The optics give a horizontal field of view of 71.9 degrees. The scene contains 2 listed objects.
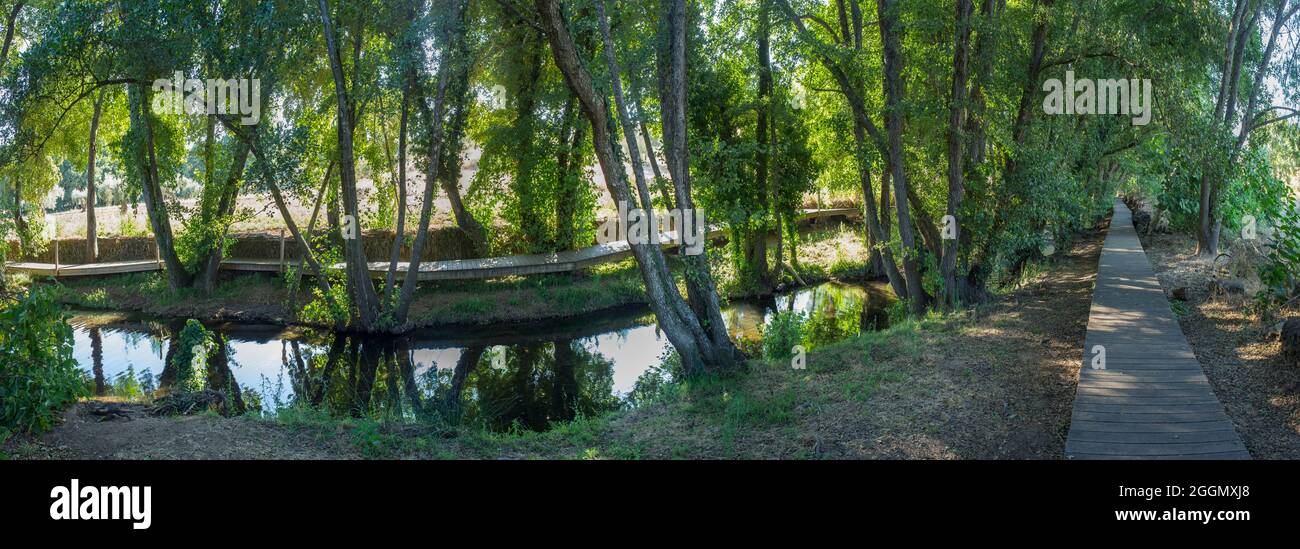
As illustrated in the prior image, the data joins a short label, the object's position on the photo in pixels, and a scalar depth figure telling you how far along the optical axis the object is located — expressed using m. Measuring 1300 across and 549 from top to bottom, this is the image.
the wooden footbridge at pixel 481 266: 18.80
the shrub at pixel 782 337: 12.64
